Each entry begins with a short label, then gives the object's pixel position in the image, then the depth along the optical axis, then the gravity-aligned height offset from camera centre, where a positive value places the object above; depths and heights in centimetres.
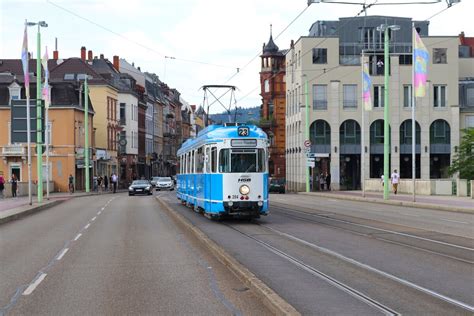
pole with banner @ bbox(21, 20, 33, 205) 3186 +480
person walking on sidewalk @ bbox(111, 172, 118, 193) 6875 -92
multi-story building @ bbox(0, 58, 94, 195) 6481 +367
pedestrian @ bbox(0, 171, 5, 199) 4814 -105
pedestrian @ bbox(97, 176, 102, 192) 6704 -111
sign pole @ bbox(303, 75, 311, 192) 5798 +375
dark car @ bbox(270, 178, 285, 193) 6219 -140
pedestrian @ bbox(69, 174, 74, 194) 6074 -117
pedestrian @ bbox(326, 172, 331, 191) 6321 -105
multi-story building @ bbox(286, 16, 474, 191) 6531 +609
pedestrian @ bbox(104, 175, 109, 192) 7460 -146
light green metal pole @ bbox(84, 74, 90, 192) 5866 +265
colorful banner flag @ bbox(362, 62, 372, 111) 4005 +503
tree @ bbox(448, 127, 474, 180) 4988 +83
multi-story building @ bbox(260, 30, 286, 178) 8712 +961
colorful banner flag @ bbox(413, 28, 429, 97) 3234 +517
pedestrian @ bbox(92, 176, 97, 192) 7062 -122
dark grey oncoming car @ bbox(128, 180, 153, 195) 5750 -149
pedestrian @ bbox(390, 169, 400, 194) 4621 -72
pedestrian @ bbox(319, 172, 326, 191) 6372 -97
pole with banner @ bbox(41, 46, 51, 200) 3799 +498
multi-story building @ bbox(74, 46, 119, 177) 8056 +830
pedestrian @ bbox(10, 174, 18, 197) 4900 -107
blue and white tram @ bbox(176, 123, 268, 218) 2217 +2
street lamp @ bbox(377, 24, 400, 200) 3948 +306
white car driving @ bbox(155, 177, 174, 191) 7650 -153
